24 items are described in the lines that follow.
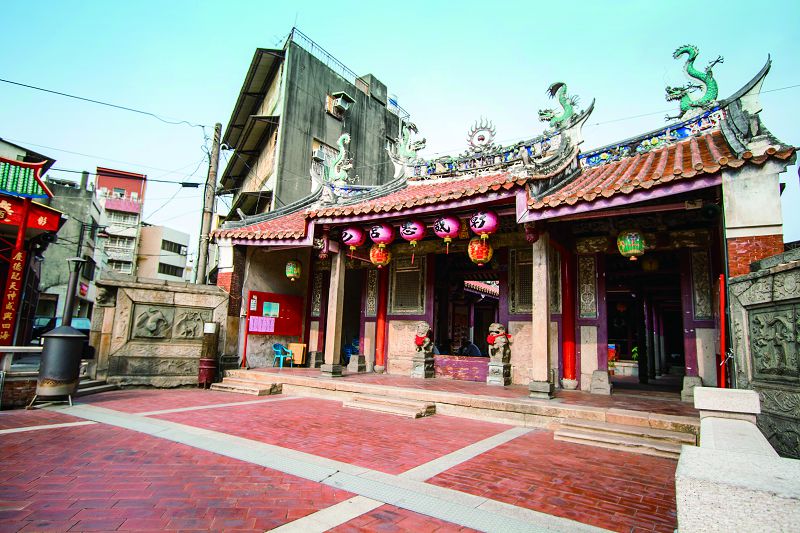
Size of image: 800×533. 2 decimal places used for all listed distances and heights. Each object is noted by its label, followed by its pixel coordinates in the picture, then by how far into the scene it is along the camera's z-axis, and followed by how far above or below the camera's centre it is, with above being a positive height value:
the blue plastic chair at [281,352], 12.15 -0.71
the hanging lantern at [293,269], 11.69 +1.55
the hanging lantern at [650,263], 9.35 +1.66
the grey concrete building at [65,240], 25.89 +4.90
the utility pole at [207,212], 12.77 +3.29
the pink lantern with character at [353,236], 9.84 +2.10
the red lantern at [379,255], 10.02 +1.73
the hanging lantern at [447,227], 8.48 +2.07
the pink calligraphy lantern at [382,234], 9.45 +2.09
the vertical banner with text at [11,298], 10.87 +0.47
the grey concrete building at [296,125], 18.14 +9.48
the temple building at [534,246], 6.43 +1.86
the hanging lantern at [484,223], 8.02 +2.06
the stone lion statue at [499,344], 9.45 -0.19
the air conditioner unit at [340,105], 20.36 +10.48
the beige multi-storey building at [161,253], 40.25 +6.49
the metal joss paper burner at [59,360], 7.23 -0.69
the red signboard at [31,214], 10.85 +2.64
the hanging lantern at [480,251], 8.31 +1.59
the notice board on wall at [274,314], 11.73 +0.36
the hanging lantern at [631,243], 7.16 +1.59
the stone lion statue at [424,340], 10.77 -0.19
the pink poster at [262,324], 11.66 +0.05
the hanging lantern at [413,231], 9.03 +2.10
